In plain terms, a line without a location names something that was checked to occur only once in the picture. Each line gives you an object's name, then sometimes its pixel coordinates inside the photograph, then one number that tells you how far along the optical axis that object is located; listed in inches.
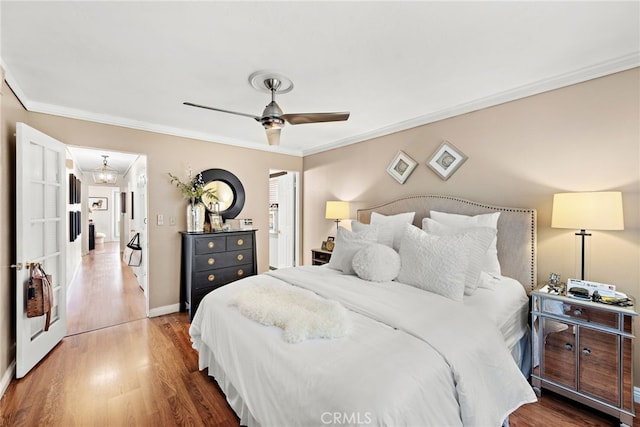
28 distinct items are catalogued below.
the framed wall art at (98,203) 398.9
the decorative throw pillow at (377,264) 88.4
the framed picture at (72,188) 197.9
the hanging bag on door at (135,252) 198.8
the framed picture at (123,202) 310.1
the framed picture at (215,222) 145.9
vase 141.1
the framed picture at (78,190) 235.1
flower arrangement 140.9
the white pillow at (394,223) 108.1
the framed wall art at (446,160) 113.1
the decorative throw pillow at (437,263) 75.7
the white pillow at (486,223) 92.8
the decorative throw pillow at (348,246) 101.3
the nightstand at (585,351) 66.7
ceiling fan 83.0
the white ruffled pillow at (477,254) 79.3
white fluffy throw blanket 54.1
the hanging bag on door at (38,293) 88.0
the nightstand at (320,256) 154.7
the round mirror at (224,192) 151.3
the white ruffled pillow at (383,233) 107.9
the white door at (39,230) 84.5
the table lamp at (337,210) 153.0
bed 42.4
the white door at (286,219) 206.2
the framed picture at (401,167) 130.0
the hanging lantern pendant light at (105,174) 244.7
